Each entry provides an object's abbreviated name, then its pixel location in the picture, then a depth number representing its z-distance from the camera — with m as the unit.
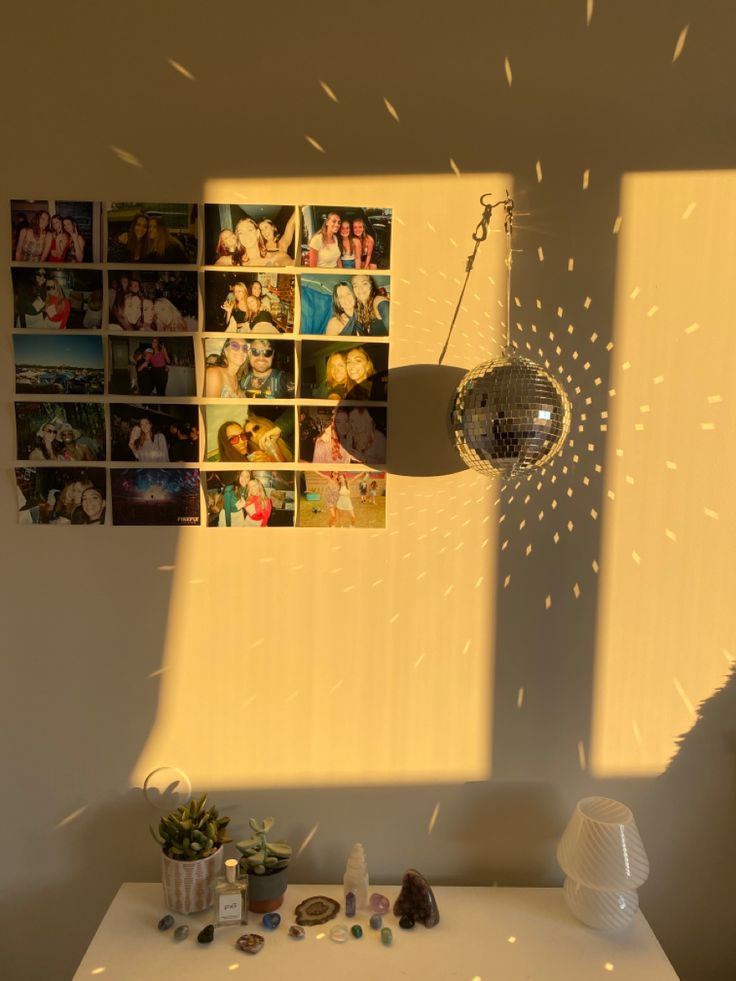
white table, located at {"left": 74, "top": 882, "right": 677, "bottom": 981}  1.26
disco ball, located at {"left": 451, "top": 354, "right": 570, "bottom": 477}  1.25
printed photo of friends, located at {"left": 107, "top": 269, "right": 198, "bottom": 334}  1.45
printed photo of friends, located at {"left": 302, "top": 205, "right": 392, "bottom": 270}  1.45
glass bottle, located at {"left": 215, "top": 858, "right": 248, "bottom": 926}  1.35
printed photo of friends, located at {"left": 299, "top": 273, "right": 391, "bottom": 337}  1.46
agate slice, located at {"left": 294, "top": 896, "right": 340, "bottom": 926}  1.39
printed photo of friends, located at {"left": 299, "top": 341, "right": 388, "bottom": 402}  1.47
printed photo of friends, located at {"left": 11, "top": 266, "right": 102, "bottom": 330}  1.45
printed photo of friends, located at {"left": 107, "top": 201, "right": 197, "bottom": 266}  1.44
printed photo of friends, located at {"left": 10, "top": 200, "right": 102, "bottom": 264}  1.44
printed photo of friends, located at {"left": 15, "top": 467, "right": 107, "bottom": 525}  1.48
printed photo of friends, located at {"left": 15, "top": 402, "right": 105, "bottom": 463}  1.47
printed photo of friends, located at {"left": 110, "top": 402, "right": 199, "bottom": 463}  1.48
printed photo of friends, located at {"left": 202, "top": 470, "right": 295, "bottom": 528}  1.49
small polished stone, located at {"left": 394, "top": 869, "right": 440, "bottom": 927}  1.38
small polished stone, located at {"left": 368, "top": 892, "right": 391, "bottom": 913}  1.42
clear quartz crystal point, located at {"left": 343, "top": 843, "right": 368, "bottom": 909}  1.42
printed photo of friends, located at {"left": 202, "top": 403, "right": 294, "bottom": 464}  1.48
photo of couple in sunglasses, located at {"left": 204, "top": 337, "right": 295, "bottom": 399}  1.47
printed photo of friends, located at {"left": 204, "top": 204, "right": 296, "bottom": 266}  1.45
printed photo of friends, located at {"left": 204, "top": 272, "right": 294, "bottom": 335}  1.46
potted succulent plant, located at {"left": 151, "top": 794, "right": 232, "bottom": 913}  1.39
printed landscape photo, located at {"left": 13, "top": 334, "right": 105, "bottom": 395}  1.46
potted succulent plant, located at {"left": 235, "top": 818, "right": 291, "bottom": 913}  1.39
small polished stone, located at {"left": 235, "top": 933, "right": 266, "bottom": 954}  1.30
